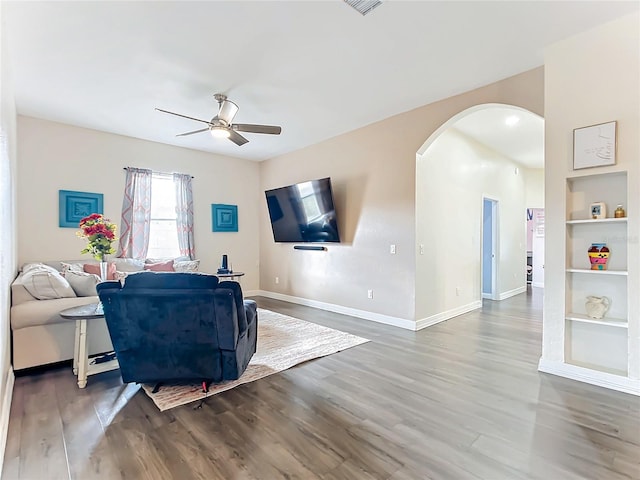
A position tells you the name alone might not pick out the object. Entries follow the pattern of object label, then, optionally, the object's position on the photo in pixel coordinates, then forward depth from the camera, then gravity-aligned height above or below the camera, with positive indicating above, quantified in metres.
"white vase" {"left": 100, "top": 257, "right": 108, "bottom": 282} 3.05 -0.30
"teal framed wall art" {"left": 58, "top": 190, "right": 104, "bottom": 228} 4.81 +0.49
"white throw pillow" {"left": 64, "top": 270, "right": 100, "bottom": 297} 3.37 -0.48
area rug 2.57 -1.24
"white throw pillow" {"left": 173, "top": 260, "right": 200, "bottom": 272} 5.48 -0.48
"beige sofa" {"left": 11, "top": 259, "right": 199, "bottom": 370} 2.90 -0.87
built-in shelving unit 2.72 -0.36
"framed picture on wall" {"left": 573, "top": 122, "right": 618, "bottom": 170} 2.66 +0.78
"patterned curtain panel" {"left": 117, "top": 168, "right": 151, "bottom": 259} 5.38 +0.40
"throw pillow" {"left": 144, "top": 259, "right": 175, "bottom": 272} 5.25 -0.47
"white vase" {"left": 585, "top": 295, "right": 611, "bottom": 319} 2.77 -0.59
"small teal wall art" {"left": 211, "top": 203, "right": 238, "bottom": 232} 6.50 +0.42
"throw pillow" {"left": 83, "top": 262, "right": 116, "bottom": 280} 4.33 -0.43
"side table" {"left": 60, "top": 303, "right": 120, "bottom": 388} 2.64 -0.86
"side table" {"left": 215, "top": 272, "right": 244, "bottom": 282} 5.30 -0.61
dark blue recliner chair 2.37 -0.66
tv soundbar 5.80 -0.17
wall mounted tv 5.29 +0.45
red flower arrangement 2.99 +0.03
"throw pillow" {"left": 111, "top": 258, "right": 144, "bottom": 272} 5.03 -0.42
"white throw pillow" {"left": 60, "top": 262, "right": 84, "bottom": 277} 4.23 -0.39
